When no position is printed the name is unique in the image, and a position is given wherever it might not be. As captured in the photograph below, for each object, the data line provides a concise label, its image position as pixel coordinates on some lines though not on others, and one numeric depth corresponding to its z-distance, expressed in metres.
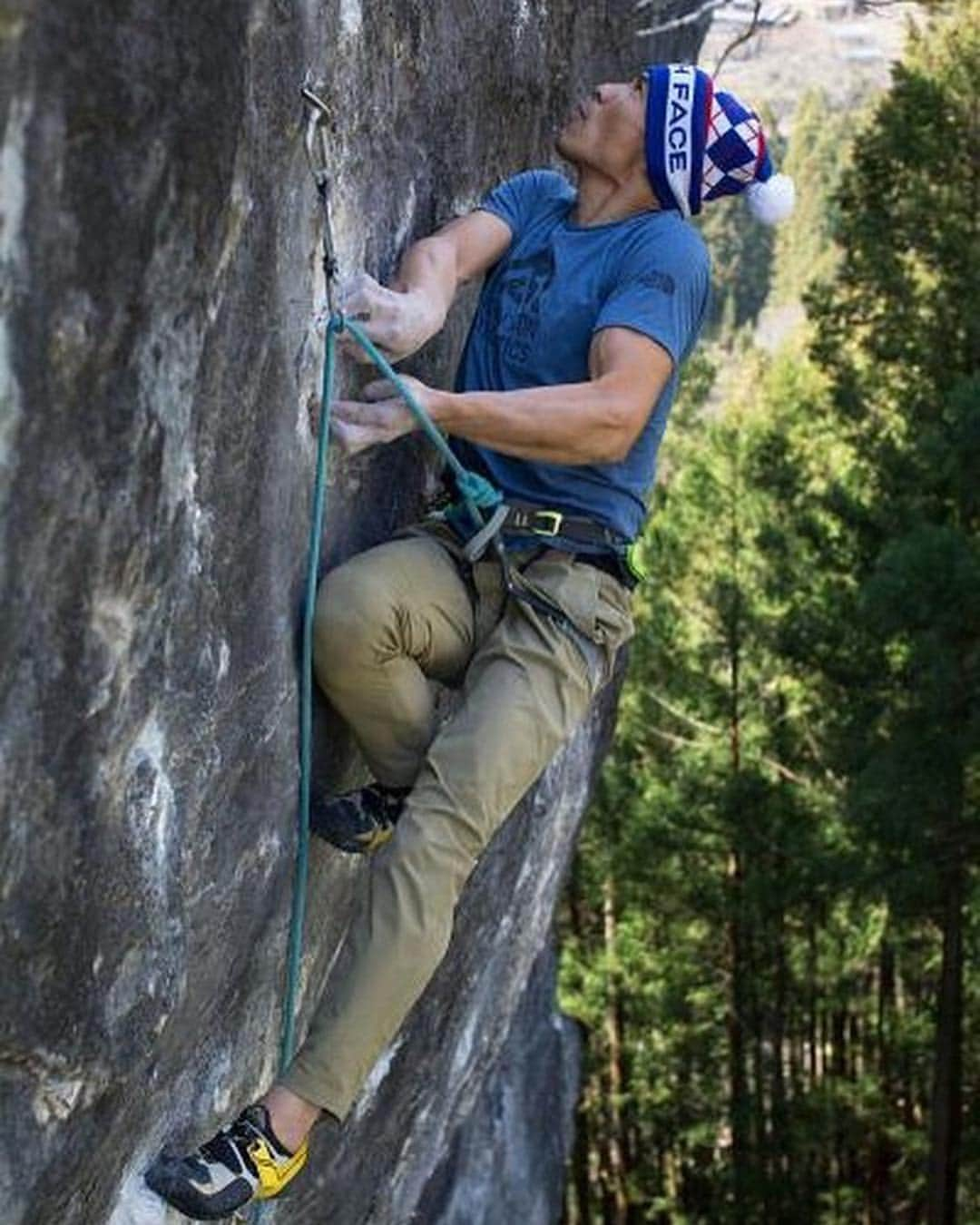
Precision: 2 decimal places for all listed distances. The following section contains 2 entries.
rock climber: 4.37
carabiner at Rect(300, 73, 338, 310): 4.20
